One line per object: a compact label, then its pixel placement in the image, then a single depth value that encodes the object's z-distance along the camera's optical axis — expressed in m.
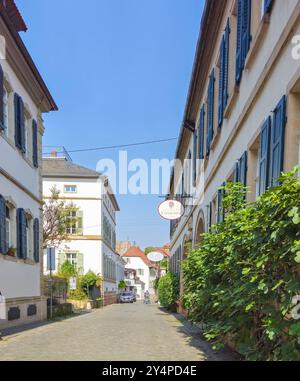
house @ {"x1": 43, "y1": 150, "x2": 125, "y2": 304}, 38.31
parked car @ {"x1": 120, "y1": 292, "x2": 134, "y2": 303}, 50.19
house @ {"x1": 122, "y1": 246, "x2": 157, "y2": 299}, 89.25
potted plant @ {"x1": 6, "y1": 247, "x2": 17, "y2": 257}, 11.49
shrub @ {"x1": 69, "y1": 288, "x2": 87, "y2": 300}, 29.81
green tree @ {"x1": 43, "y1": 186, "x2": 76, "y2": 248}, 23.22
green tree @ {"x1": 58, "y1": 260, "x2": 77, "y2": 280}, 30.25
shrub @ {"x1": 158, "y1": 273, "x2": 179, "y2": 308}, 20.28
